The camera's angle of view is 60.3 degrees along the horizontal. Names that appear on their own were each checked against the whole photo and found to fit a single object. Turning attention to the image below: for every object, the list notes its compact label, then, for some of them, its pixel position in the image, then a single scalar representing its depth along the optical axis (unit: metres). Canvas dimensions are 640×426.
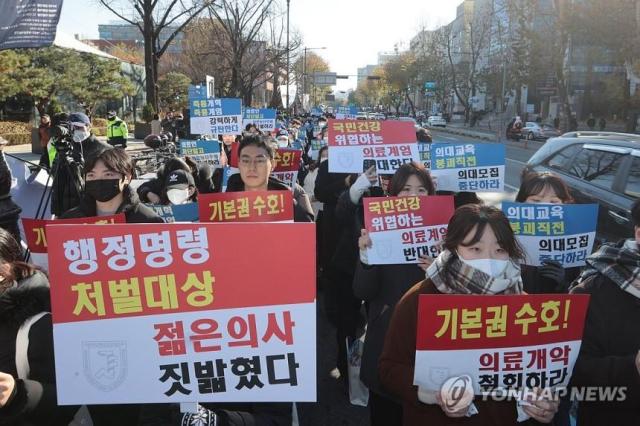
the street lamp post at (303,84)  53.58
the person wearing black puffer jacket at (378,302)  2.73
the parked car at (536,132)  36.62
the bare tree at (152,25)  23.69
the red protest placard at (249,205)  3.31
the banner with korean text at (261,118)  12.25
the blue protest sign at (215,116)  8.82
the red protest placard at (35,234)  2.98
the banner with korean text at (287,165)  5.67
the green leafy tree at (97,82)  28.47
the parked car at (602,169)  5.03
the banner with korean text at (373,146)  5.08
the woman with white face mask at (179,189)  4.81
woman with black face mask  3.30
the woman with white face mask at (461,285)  2.00
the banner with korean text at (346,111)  17.57
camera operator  5.07
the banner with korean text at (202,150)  7.45
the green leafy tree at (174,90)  41.91
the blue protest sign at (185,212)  4.18
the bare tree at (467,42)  51.88
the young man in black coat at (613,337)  2.04
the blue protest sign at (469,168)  4.80
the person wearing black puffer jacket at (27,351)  1.84
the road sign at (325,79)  65.81
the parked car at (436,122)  52.66
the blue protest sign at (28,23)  5.07
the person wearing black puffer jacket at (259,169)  3.82
